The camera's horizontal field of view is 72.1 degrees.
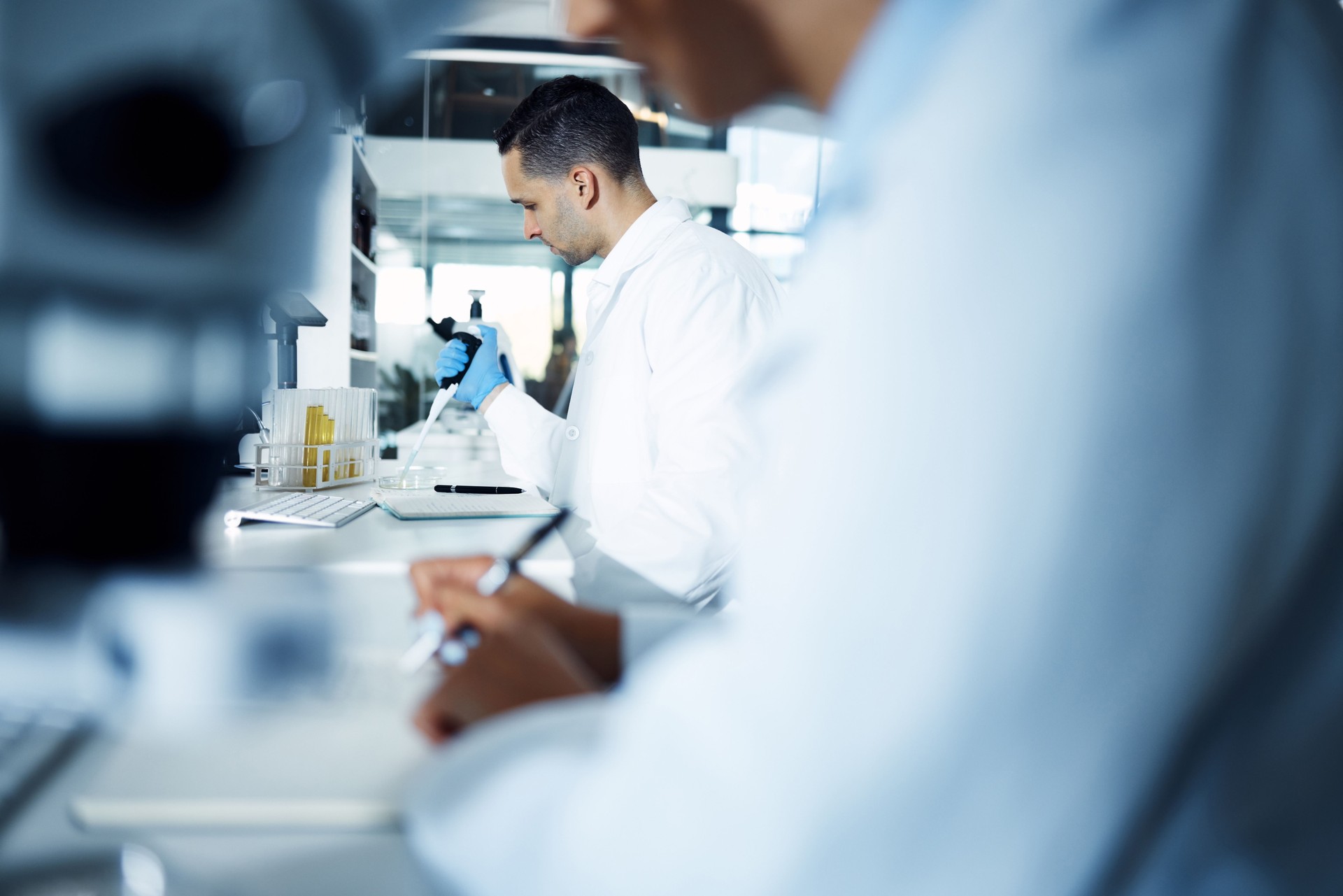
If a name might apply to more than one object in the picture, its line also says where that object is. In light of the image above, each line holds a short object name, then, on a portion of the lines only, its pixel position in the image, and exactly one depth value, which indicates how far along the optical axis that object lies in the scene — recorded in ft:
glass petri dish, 7.32
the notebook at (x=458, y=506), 5.81
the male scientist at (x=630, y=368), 4.80
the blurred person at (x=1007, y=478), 1.06
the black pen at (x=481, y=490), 6.92
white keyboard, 5.22
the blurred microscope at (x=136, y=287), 1.70
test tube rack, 6.64
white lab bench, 1.59
